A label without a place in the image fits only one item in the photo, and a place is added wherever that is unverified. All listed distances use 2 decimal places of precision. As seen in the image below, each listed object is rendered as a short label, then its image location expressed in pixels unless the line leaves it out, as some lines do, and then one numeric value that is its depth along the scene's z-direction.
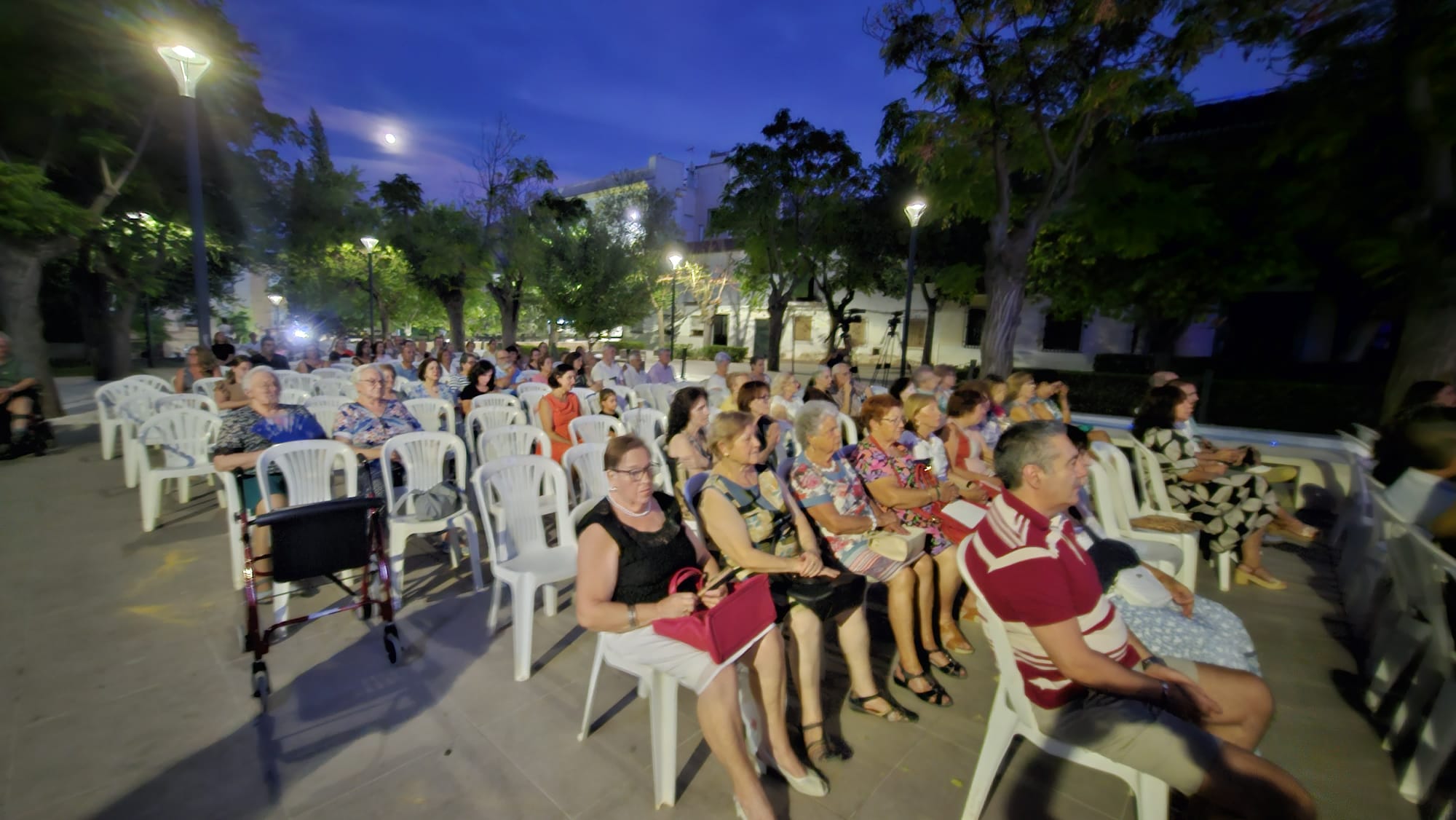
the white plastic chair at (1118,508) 3.42
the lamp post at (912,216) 10.77
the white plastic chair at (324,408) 5.89
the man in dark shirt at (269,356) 9.78
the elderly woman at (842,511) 2.84
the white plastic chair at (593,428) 5.32
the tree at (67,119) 7.92
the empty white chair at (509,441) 4.82
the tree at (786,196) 16.77
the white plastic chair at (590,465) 4.09
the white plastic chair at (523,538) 2.92
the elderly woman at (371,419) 4.12
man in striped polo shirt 1.64
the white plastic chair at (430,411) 6.07
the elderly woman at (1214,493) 4.12
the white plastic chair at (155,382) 7.18
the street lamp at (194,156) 6.66
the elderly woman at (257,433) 3.57
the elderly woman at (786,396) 6.33
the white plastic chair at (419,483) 3.66
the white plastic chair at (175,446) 4.70
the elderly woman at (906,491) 3.21
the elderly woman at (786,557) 2.41
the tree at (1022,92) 8.10
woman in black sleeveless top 1.98
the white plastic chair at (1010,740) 1.78
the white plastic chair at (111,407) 6.80
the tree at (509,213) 18.20
